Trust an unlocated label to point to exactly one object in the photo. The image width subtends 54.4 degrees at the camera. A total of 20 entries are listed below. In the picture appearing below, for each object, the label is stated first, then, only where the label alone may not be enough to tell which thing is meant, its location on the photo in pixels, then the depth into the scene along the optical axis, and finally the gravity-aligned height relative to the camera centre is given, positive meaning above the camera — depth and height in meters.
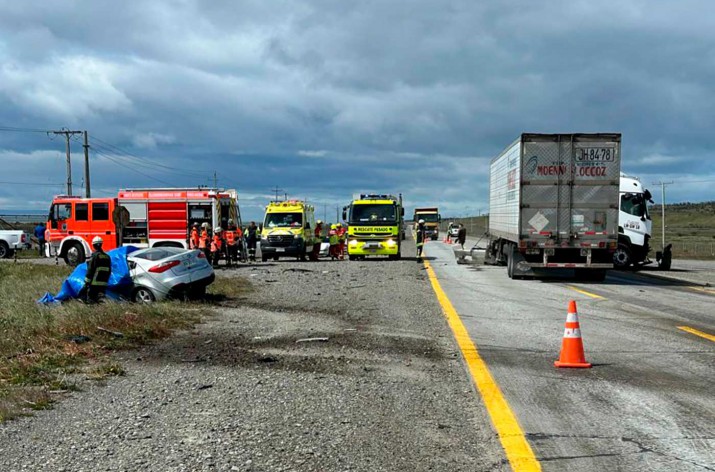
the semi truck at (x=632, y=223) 27.50 +0.13
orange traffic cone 7.90 -1.38
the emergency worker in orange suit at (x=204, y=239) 24.42 -0.45
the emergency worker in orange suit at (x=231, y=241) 27.28 -0.60
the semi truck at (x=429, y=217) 66.44 +0.88
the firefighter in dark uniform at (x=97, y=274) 13.34 -0.93
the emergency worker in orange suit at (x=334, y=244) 34.88 -0.89
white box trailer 19.92 +0.85
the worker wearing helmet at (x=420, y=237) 28.23 -0.46
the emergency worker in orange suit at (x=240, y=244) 28.70 -0.75
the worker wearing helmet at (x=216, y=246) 25.50 -0.73
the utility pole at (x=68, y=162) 60.53 +5.61
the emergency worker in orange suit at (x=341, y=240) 35.55 -0.72
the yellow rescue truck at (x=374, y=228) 30.83 -0.08
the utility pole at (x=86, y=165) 55.00 +4.98
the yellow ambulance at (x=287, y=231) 31.38 -0.22
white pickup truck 39.31 -0.90
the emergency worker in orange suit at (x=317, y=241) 33.81 -0.74
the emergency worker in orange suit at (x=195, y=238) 24.61 -0.42
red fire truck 28.95 +0.35
